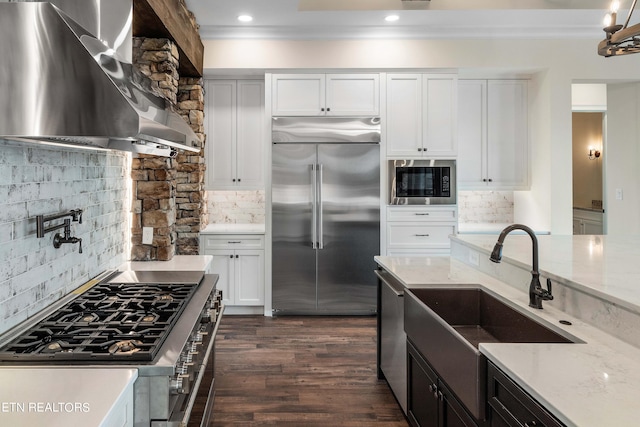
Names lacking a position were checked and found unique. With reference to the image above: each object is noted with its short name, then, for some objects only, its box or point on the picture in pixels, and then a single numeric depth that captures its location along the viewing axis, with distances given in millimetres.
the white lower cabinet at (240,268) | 4730
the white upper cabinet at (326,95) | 4672
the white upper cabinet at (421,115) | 4719
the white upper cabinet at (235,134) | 4918
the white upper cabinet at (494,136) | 5070
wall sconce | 7345
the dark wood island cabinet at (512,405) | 1221
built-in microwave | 4719
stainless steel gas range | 1383
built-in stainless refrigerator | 4629
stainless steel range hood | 1290
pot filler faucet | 1890
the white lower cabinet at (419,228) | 4734
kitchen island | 1188
